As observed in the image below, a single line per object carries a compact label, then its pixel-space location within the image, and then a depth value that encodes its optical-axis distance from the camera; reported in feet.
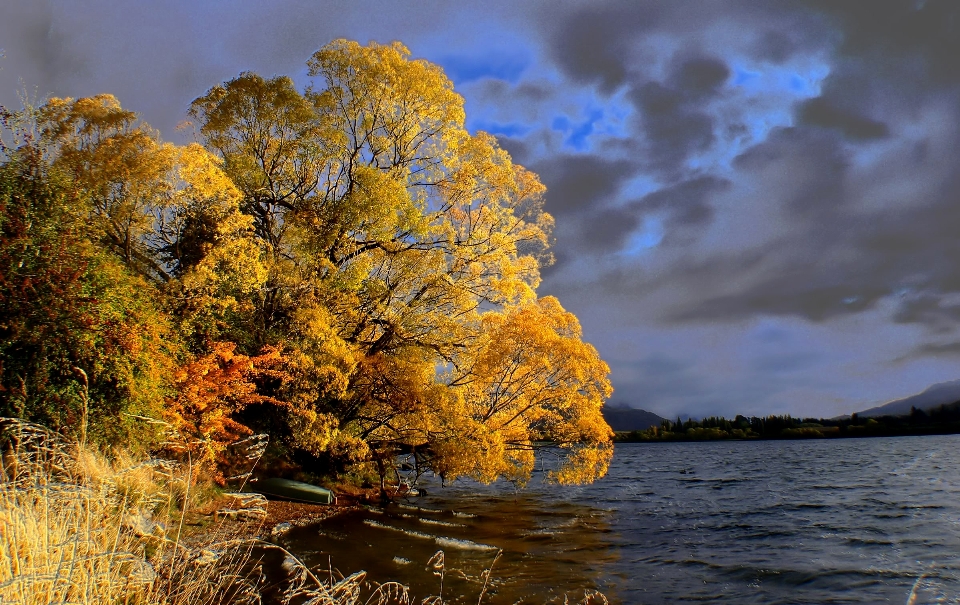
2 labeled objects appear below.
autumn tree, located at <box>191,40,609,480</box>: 62.54
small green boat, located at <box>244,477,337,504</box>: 61.36
